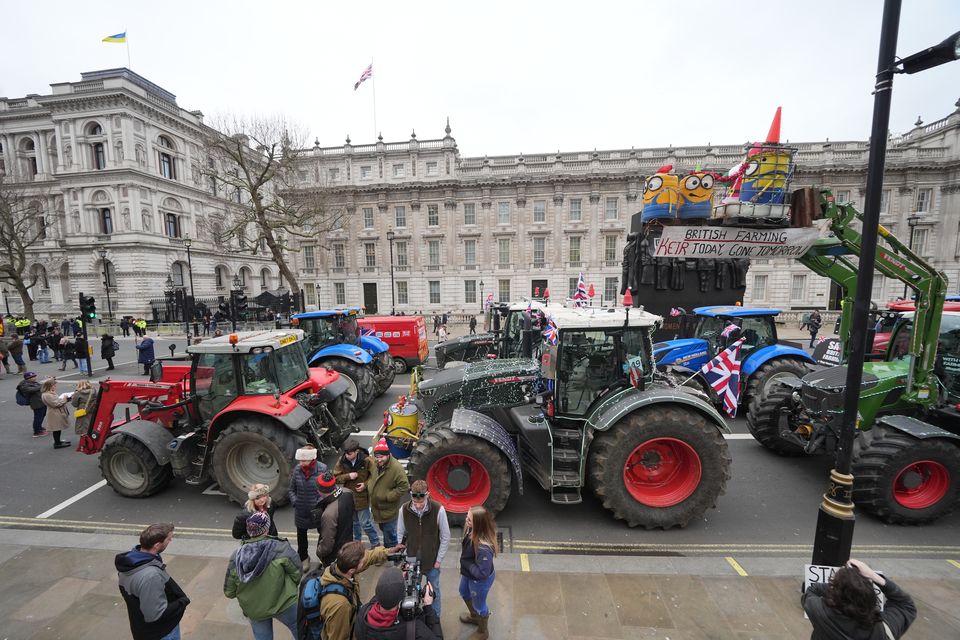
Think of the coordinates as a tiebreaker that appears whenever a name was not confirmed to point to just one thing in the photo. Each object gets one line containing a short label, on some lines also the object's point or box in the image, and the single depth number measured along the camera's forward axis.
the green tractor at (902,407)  4.73
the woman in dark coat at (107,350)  14.77
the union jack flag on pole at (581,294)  9.59
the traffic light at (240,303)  19.70
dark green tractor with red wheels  4.67
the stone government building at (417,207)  31.16
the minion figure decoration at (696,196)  9.95
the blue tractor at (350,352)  9.52
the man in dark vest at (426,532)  3.38
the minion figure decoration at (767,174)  6.64
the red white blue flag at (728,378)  6.98
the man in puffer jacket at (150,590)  2.59
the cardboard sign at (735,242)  5.82
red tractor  5.30
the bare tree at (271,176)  22.02
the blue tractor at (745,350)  8.44
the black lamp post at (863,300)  3.01
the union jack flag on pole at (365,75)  27.75
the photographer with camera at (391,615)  2.22
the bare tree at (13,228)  24.48
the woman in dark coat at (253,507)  3.12
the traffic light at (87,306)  12.55
